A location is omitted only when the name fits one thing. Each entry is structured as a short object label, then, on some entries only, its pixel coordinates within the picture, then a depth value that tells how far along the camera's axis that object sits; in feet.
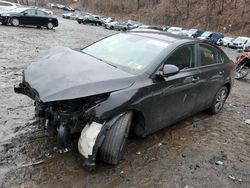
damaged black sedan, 12.41
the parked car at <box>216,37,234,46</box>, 120.73
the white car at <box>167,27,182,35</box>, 138.20
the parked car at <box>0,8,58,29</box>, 74.90
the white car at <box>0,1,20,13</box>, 91.15
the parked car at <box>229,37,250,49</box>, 114.01
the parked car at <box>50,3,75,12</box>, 250.96
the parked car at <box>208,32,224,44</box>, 128.41
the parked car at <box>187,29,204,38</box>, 136.58
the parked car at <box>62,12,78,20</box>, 182.46
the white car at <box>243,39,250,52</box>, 109.99
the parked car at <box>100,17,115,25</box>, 163.16
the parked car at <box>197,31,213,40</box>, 127.45
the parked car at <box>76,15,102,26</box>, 157.49
